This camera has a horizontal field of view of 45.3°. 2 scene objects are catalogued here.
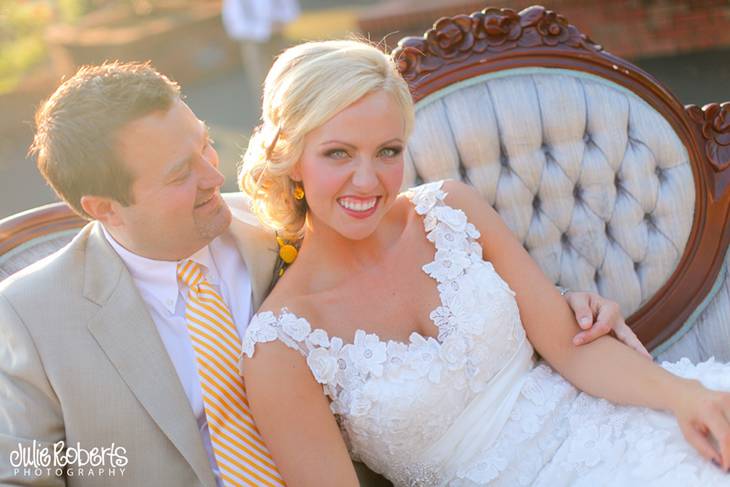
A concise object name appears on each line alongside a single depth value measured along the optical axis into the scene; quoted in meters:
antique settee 2.71
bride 2.13
